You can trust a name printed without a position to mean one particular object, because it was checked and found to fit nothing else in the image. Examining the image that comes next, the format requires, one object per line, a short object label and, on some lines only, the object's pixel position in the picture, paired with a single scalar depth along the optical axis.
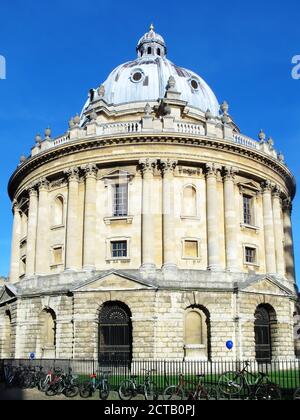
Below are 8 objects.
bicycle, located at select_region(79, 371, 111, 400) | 21.18
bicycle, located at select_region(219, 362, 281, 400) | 19.47
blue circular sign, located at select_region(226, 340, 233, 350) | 35.41
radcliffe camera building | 35.91
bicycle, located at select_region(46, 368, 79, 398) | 22.17
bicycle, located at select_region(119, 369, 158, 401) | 20.29
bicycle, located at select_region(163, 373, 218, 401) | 19.28
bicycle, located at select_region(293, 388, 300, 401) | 18.42
